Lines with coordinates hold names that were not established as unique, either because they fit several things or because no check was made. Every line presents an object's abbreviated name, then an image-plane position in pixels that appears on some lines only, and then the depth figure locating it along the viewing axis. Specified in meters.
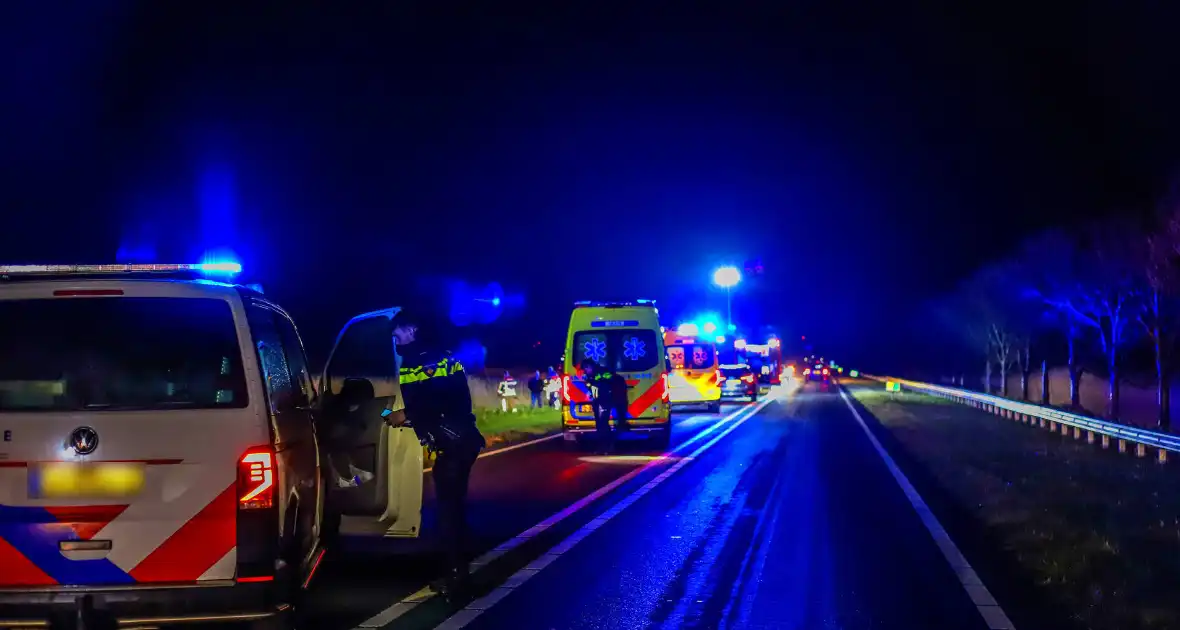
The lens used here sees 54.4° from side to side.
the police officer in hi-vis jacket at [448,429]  8.06
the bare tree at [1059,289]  42.28
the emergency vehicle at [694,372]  37.62
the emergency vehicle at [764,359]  56.57
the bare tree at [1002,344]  60.90
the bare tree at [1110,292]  37.16
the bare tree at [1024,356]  55.12
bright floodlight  82.12
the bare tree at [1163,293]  32.81
